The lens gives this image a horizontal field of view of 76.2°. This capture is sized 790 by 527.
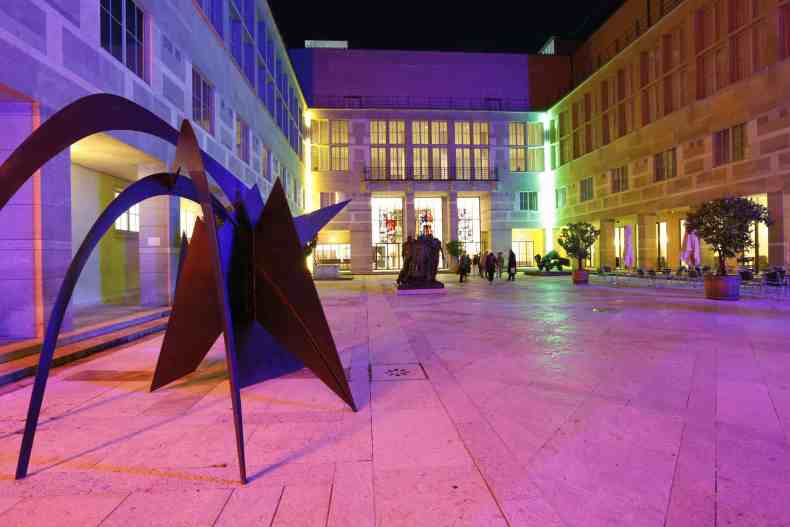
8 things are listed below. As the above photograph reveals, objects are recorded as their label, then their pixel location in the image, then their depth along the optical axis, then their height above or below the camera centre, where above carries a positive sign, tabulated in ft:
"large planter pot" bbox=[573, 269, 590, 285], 77.30 -2.72
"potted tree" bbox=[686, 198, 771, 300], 47.80 +2.74
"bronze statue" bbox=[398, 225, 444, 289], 62.13 -0.31
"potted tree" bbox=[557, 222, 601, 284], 86.13 +3.52
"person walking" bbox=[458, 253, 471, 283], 88.98 -0.90
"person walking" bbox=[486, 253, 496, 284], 86.61 -0.94
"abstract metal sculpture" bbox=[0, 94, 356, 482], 13.96 -0.58
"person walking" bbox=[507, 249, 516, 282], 93.40 -1.28
